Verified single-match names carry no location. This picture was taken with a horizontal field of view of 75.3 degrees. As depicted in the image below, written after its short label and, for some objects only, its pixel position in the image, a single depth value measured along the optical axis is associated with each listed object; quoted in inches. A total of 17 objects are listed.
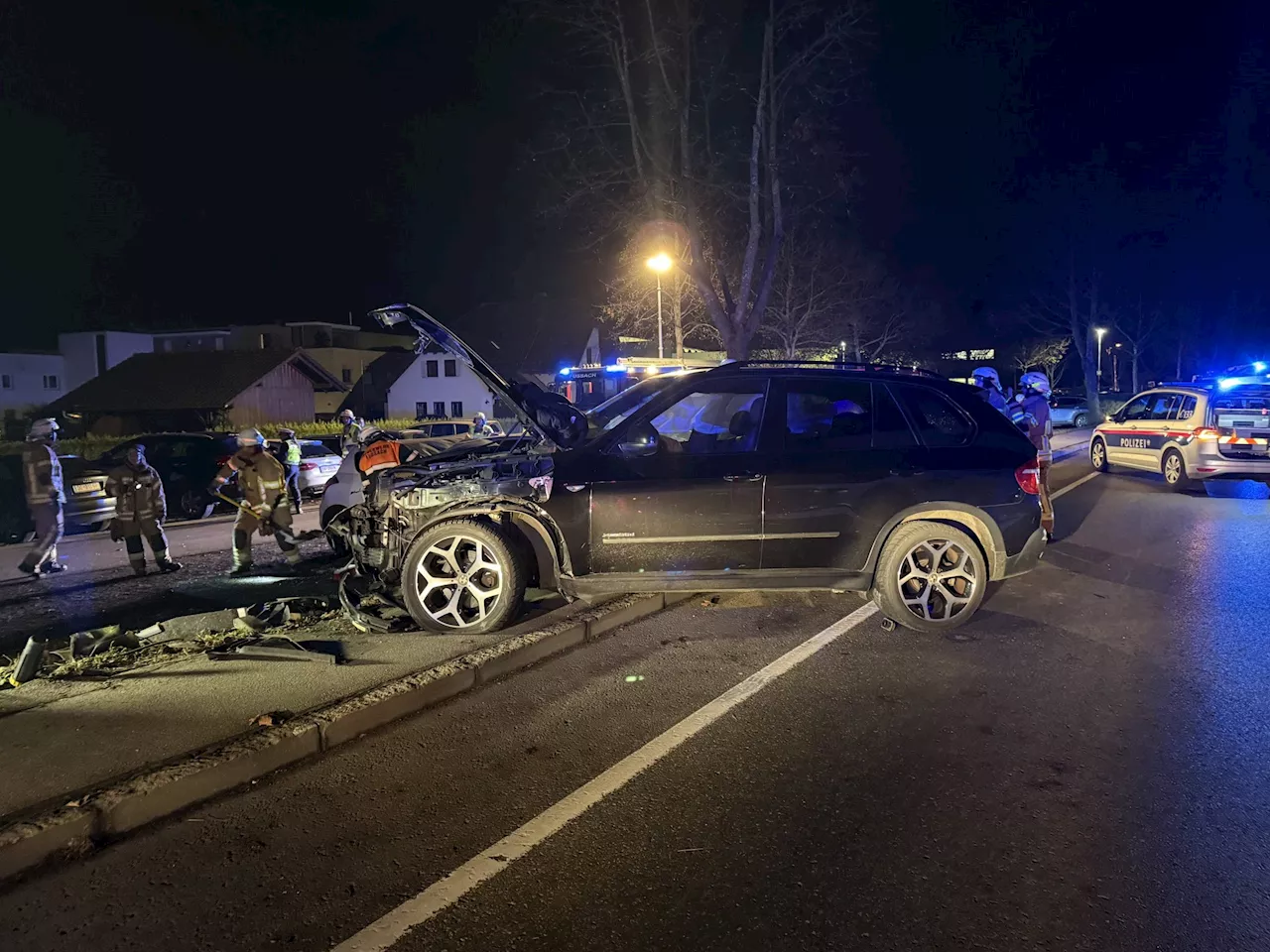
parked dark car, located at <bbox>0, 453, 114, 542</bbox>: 461.7
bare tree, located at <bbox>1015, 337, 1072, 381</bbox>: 2101.4
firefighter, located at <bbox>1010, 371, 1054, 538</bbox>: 374.3
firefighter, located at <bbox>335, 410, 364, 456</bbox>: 364.8
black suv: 218.2
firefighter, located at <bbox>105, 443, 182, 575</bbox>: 326.6
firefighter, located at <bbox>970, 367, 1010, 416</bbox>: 383.2
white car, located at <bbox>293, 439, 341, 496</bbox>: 585.6
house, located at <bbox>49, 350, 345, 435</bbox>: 1556.3
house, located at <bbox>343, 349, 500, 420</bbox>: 2016.5
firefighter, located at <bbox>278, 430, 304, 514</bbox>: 502.0
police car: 508.4
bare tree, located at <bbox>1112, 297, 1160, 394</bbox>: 1910.7
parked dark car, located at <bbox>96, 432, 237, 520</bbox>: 546.9
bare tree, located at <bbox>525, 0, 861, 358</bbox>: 652.7
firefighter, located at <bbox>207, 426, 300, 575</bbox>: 333.7
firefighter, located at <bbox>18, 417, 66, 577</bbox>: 329.4
